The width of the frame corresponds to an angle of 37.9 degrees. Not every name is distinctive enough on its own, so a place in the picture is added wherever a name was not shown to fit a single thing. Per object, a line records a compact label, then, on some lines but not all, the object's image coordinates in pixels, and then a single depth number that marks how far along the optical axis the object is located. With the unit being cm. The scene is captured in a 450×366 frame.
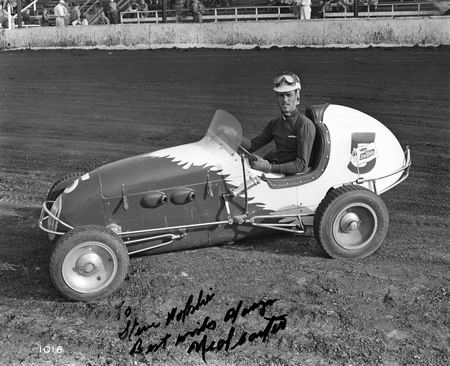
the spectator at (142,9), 2739
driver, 598
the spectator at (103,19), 2705
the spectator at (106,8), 2736
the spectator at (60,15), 2759
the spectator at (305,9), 2267
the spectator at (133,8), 2817
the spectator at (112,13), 2716
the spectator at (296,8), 2314
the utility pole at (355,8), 2127
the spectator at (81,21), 2872
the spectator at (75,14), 2930
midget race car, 555
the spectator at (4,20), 2847
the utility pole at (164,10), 2470
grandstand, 2262
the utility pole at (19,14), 2761
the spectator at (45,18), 3027
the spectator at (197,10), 2467
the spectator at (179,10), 2541
